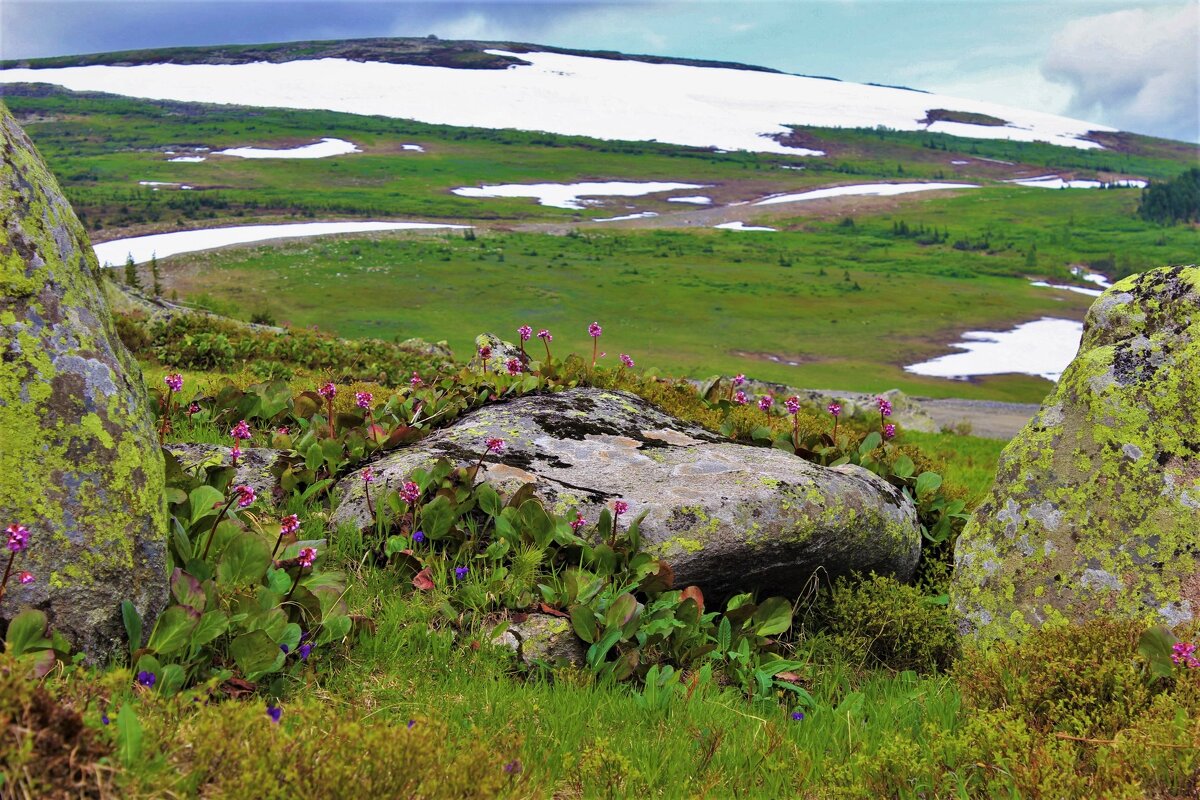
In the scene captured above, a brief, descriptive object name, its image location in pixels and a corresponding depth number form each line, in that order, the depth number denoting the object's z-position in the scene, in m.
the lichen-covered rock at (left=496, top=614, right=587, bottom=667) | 5.42
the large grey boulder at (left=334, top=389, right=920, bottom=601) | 6.61
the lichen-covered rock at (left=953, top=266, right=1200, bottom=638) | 5.82
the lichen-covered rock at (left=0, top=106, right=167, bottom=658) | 3.89
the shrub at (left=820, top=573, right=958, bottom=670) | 6.62
